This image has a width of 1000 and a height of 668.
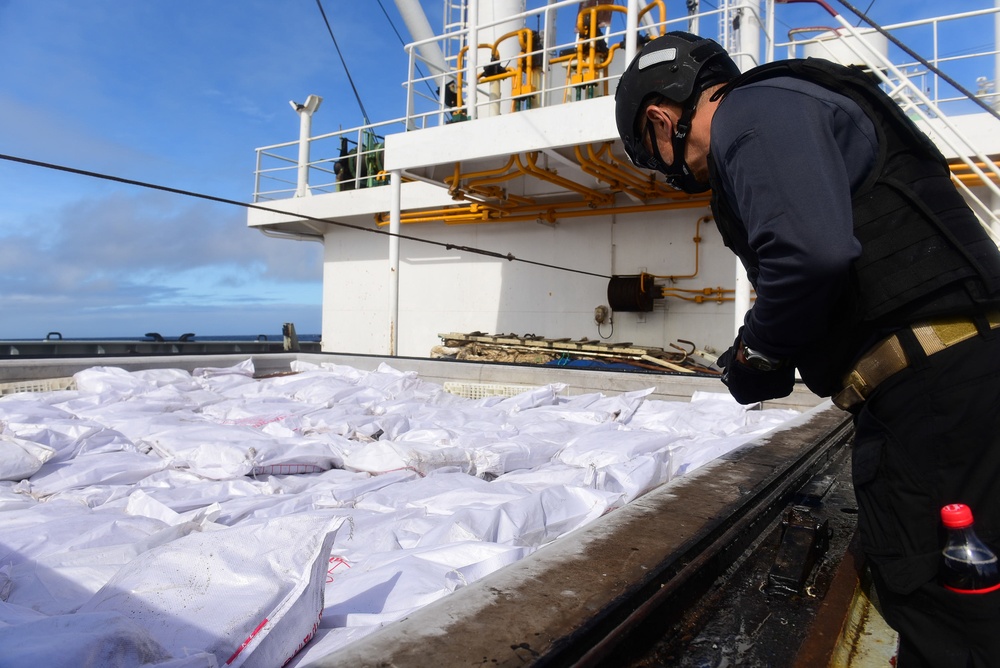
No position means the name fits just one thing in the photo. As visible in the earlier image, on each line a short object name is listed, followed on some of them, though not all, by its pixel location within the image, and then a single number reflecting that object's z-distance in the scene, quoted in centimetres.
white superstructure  630
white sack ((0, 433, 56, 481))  260
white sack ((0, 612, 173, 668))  95
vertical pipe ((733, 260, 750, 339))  570
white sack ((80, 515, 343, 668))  114
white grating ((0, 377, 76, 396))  464
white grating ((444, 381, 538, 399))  562
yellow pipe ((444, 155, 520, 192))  718
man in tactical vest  105
